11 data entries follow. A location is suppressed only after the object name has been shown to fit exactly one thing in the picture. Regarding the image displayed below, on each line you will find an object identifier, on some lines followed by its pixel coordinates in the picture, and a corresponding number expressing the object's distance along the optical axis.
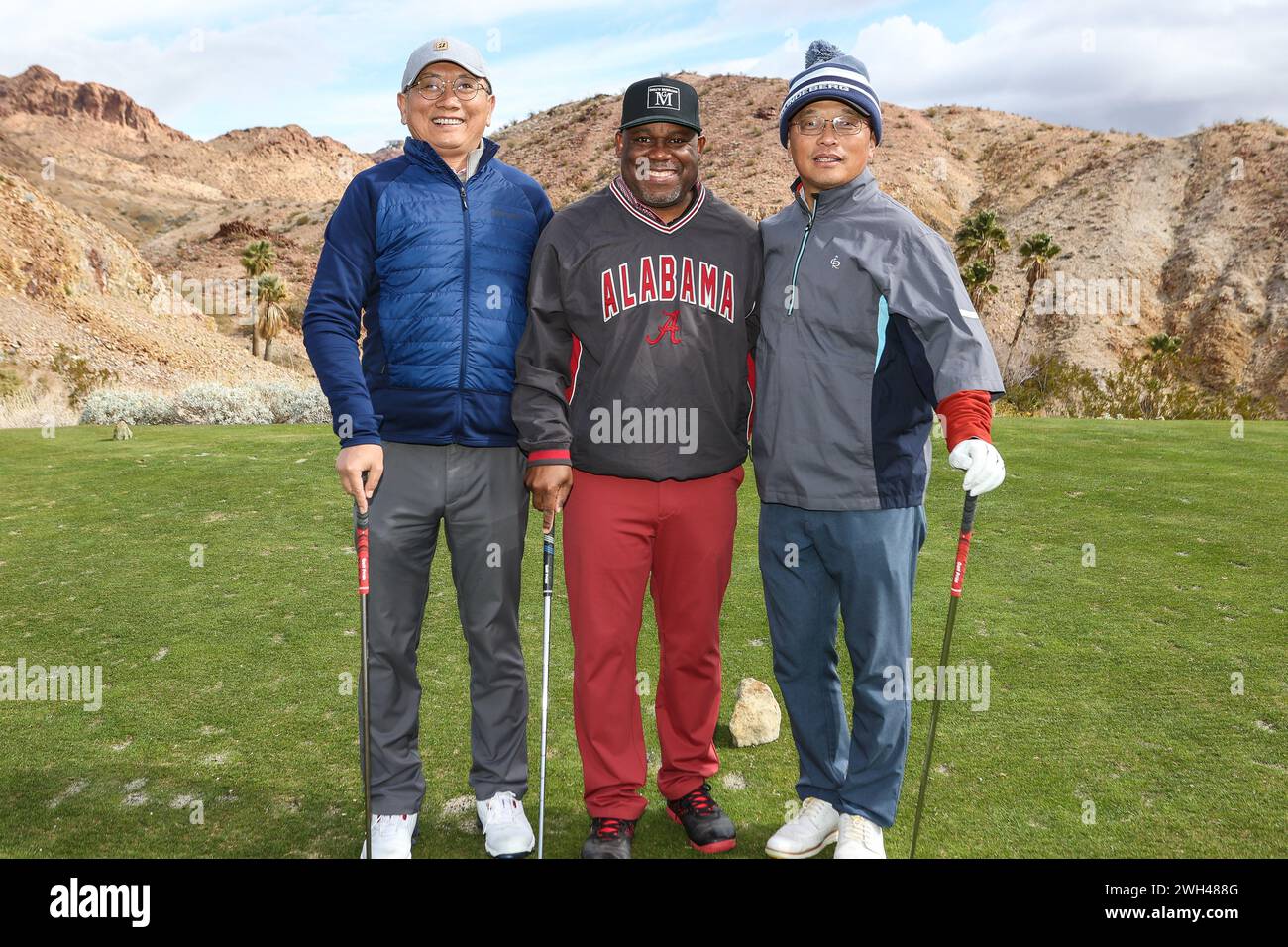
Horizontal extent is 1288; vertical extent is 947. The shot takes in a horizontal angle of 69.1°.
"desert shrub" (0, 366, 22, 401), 20.99
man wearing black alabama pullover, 3.36
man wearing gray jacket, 3.23
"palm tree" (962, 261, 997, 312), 39.59
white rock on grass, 4.08
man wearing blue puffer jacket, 3.40
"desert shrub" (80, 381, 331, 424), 18.61
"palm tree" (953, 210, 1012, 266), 42.06
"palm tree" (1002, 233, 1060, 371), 41.53
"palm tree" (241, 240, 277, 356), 45.56
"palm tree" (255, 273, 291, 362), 42.81
